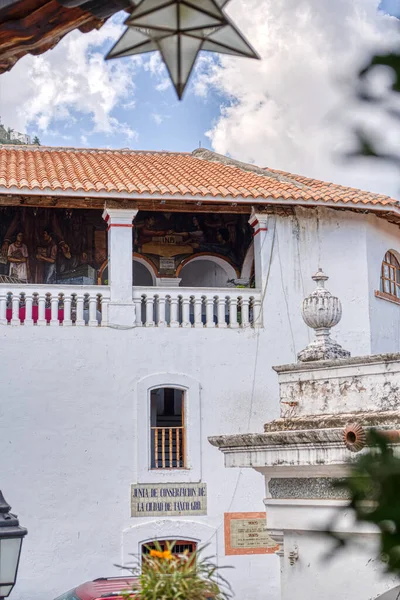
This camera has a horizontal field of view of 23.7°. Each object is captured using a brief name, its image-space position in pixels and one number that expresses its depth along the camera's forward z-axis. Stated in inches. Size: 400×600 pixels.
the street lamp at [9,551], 235.6
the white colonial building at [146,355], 633.0
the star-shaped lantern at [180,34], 153.2
